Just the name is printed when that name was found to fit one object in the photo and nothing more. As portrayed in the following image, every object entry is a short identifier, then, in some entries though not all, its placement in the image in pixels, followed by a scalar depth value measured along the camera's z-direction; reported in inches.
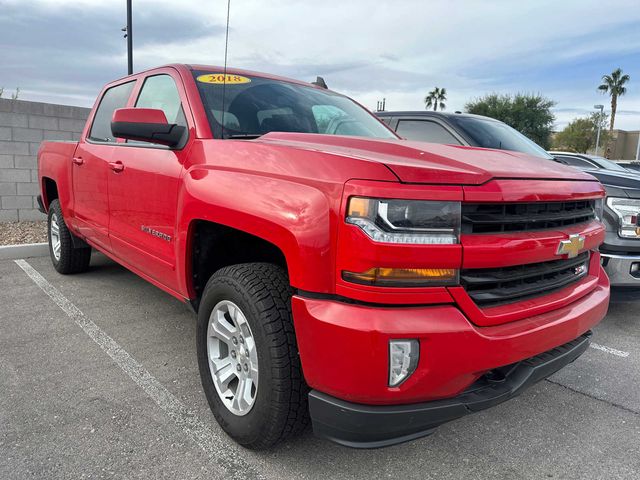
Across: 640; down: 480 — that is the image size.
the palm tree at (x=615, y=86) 2098.9
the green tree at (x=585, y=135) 1989.4
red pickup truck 68.8
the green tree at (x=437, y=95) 2445.9
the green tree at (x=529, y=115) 1241.4
